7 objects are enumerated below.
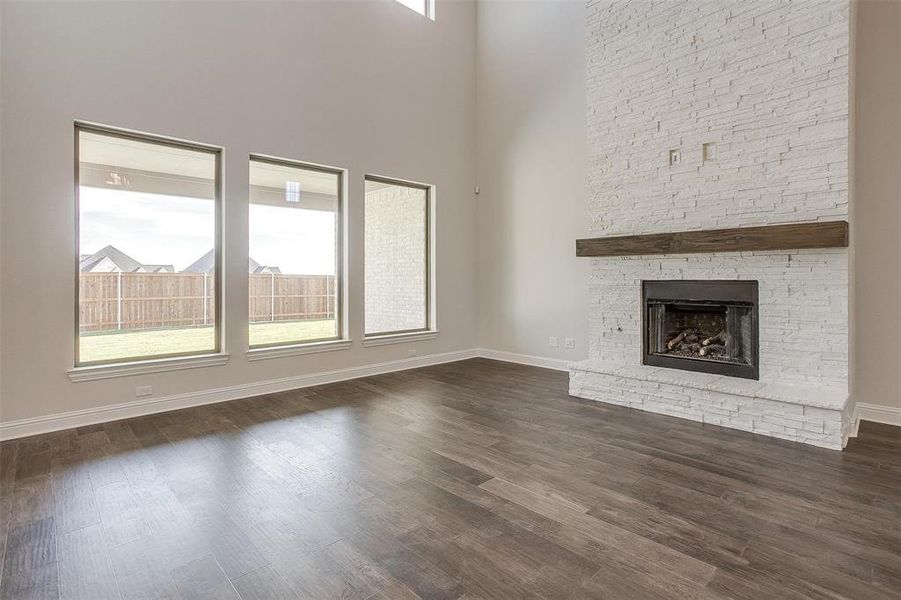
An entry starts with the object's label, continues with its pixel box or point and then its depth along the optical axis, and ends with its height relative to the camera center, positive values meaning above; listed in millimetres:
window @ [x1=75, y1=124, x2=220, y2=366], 3834 +458
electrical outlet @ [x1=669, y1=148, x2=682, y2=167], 4258 +1296
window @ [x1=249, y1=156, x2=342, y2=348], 4789 +488
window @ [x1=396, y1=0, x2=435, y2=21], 6250 +3964
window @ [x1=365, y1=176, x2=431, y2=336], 5703 +519
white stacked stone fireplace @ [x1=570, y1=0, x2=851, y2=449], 3436 +1036
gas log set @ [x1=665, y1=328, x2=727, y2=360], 4174 -451
